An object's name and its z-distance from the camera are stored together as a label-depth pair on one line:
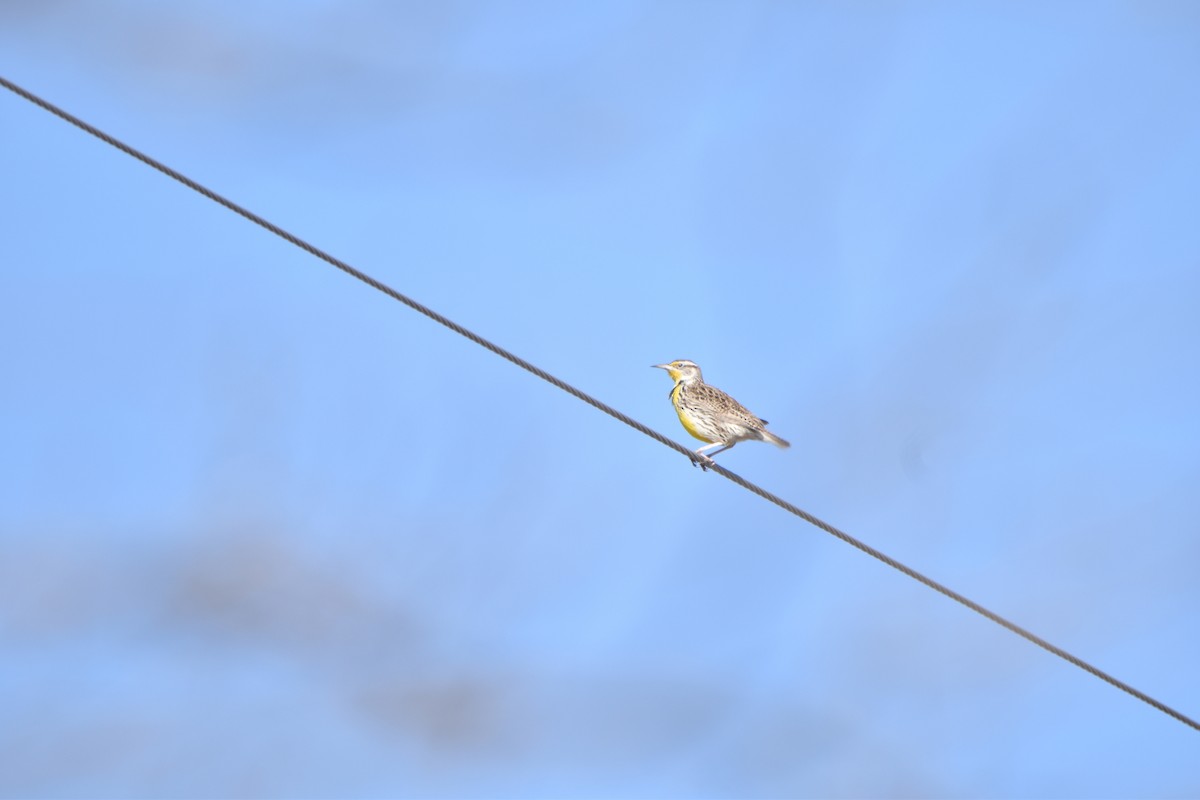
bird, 18.75
